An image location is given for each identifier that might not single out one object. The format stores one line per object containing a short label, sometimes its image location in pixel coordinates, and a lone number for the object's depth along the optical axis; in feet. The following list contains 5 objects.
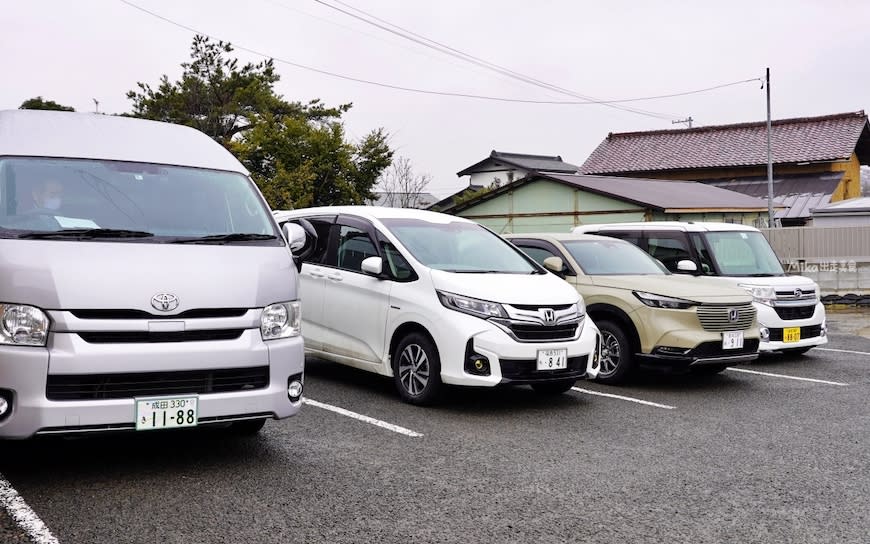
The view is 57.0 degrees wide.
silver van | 13.16
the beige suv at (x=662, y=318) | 25.64
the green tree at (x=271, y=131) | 91.61
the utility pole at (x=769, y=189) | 70.49
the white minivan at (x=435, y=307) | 20.94
